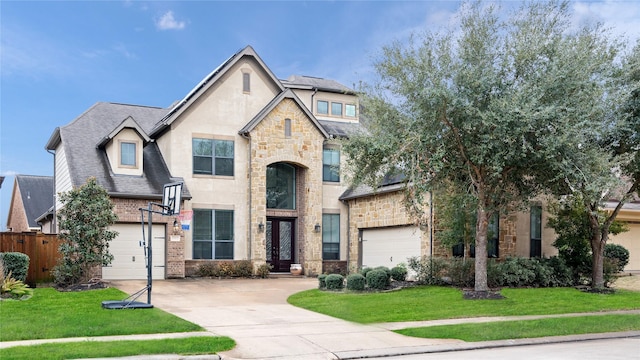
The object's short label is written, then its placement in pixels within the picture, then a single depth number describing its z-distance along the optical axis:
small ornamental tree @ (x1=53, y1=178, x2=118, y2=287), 18.80
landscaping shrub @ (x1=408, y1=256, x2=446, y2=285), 20.38
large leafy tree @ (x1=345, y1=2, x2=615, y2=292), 15.32
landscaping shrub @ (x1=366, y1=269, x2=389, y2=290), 19.19
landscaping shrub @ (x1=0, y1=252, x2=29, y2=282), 17.69
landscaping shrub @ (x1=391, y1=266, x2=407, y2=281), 20.92
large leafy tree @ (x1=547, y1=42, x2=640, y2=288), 15.59
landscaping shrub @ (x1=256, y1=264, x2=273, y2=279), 24.44
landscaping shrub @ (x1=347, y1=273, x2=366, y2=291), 18.95
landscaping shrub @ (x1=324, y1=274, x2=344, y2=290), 19.44
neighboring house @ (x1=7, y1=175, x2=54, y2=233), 37.06
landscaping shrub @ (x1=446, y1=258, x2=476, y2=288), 19.91
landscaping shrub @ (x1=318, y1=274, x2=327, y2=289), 19.75
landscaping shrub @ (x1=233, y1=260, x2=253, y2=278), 24.04
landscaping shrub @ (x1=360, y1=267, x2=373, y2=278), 19.85
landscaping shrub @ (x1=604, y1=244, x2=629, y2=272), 24.89
